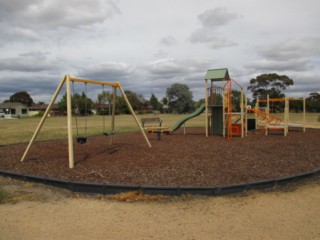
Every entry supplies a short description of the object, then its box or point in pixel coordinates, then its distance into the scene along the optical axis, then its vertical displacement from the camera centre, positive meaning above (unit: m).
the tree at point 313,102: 61.98 +1.78
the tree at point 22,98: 93.71 +6.26
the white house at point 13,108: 77.75 +2.05
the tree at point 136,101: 77.03 +3.71
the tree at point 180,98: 71.82 +3.89
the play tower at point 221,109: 12.22 +0.11
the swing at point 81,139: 6.92 -0.73
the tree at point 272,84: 51.61 +5.61
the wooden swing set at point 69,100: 6.11 +0.39
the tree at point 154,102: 82.24 +3.19
